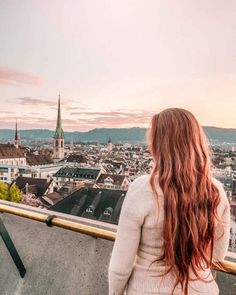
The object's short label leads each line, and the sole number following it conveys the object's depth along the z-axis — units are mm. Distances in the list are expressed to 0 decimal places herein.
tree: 9191
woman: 788
